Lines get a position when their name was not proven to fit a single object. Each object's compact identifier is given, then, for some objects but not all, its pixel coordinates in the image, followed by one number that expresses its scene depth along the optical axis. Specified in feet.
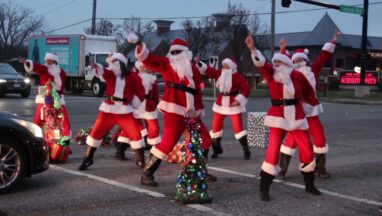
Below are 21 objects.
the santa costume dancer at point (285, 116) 23.06
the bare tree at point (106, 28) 211.00
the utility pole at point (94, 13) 138.31
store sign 124.26
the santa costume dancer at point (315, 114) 26.68
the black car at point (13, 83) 86.89
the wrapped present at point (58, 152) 29.35
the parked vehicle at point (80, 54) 107.04
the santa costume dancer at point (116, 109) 27.45
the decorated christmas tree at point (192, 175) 21.48
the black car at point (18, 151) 22.55
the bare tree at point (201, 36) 175.94
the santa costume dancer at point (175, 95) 23.35
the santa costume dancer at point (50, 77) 31.96
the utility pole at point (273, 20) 117.50
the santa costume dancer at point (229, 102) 32.83
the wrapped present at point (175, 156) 30.48
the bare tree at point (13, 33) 247.29
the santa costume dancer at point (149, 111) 31.17
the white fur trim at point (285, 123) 23.15
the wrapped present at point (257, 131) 36.99
